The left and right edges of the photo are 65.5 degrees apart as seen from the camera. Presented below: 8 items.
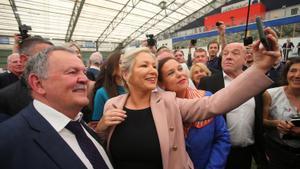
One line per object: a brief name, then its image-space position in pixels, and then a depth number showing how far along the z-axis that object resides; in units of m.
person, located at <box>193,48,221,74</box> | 3.83
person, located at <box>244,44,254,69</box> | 3.22
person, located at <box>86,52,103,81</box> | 3.83
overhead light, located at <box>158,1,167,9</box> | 14.99
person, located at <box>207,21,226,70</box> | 3.11
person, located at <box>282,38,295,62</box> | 7.51
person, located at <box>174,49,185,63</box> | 4.11
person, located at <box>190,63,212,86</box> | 3.05
